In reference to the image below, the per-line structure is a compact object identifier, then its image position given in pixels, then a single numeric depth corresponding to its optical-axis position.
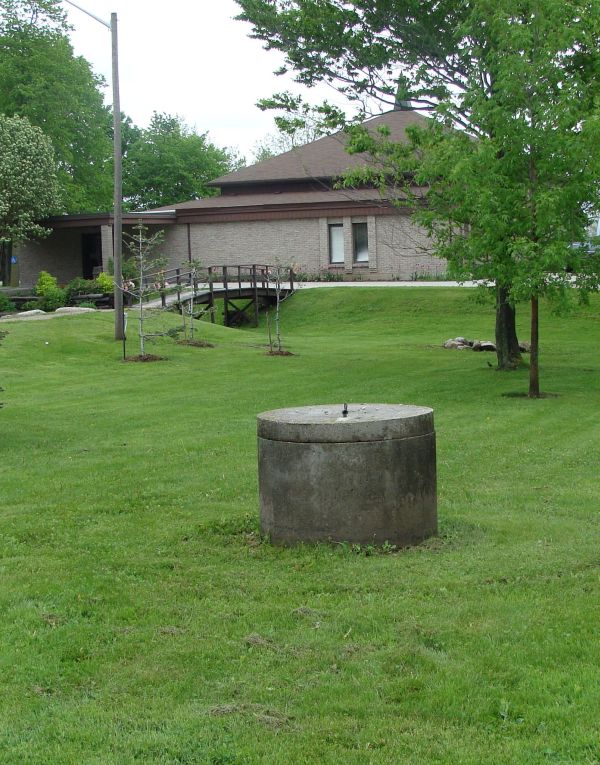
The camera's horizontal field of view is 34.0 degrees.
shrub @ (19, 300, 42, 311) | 35.78
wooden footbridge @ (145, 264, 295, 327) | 38.31
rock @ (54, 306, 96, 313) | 32.84
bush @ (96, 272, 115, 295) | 37.28
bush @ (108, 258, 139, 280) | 33.44
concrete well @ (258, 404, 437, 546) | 6.92
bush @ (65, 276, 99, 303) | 37.38
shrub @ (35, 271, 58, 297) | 36.88
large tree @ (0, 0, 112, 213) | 55.03
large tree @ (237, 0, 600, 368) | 16.55
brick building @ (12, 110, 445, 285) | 45.22
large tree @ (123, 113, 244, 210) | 73.00
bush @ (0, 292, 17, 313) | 35.23
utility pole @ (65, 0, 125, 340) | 26.55
